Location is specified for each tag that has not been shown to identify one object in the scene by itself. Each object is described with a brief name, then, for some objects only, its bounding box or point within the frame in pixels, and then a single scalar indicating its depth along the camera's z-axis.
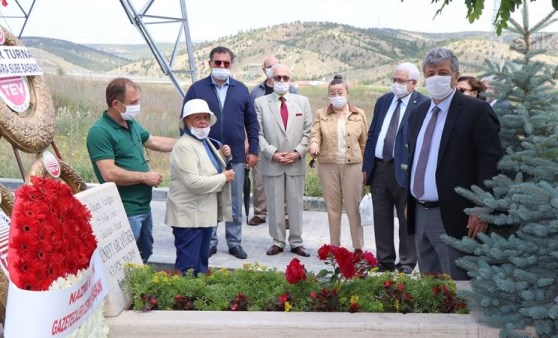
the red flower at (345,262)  3.81
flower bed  3.76
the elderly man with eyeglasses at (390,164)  6.50
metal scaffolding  10.60
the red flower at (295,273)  3.79
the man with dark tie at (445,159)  4.16
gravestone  3.75
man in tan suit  7.41
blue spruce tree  3.25
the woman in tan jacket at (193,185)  5.39
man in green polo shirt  5.20
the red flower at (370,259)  3.99
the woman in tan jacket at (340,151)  7.10
